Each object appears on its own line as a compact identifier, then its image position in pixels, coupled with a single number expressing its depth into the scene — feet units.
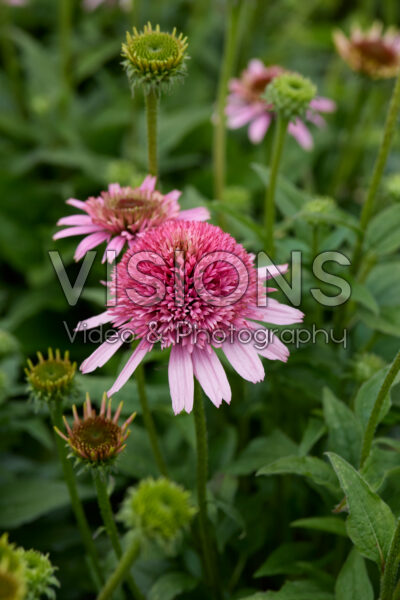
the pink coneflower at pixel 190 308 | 1.69
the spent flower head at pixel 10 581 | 1.45
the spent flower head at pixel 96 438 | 1.68
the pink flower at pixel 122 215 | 1.81
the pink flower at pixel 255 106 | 2.67
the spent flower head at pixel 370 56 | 2.60
